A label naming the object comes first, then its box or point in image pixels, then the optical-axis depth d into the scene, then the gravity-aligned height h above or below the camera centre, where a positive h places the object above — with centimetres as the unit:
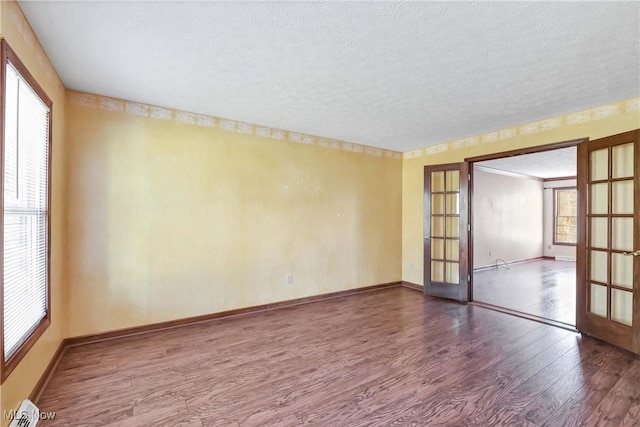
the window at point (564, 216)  843 +0
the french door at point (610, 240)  274 -25
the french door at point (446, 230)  435 -25
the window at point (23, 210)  166 +1
